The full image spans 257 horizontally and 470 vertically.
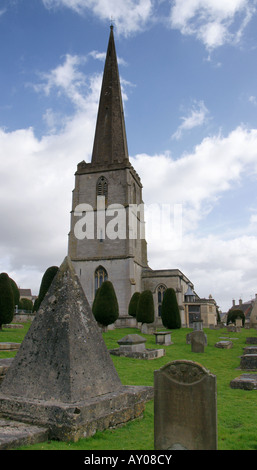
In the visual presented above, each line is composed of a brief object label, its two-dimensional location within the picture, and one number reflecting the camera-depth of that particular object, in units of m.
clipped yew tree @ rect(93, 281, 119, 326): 24.47
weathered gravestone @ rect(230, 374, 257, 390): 7.66
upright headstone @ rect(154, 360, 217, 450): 3.50
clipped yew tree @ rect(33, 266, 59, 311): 24.91
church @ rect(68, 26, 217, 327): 35.53
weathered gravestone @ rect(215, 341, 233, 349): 16.95
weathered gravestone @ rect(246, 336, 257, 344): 18.82
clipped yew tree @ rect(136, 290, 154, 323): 26.68
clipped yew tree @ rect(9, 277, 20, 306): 30.12
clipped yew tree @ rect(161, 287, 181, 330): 28.08
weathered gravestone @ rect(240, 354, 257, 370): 10.87
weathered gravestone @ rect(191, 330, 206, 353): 15.12
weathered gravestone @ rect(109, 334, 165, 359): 12.55
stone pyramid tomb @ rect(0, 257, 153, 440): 3.99
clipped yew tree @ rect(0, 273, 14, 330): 18.47
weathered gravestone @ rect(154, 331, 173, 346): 17.84
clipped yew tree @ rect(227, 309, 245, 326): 40.67
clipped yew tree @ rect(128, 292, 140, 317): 31.28
